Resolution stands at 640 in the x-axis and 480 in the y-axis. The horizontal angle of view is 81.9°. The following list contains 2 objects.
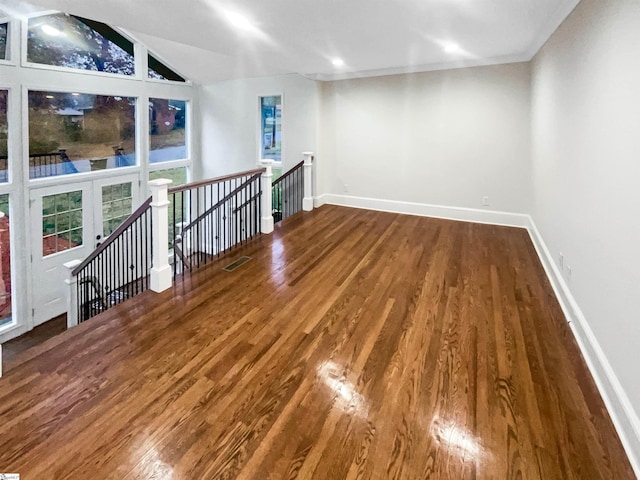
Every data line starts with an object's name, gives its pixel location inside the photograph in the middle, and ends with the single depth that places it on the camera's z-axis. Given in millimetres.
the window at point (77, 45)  5766
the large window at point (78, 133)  5992
